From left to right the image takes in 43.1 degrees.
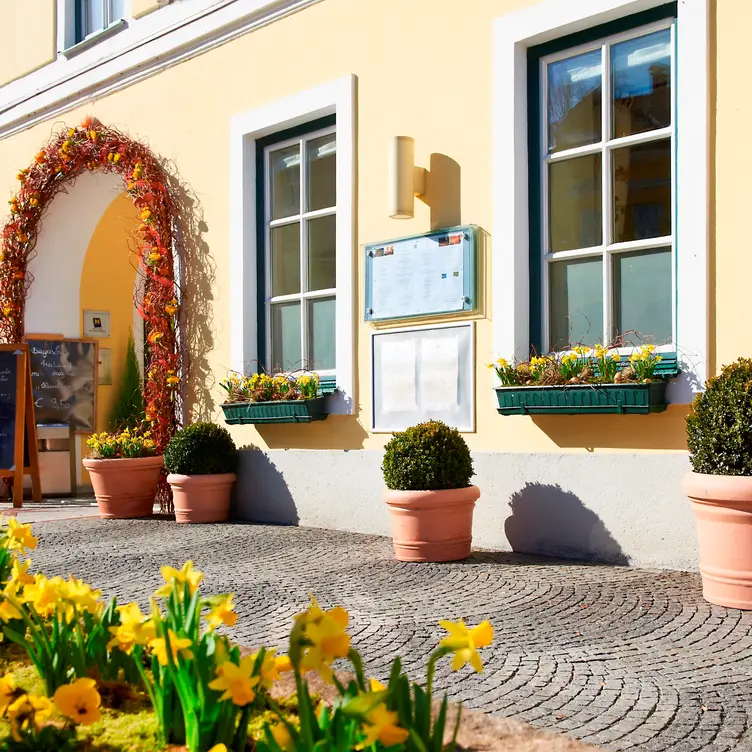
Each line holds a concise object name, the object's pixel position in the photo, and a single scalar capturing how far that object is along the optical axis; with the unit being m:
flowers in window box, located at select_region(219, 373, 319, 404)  6.64
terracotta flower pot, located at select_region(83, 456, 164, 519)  7.42
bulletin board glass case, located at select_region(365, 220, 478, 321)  5.81
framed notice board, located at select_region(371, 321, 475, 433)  5.83
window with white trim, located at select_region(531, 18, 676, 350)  5.12
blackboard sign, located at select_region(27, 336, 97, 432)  9.47
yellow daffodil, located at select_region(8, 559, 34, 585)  2.46
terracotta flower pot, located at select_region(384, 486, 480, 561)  5.08
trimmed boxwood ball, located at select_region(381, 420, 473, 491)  5.10
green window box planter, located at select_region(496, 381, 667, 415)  4.79
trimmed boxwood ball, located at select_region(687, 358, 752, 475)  3.96
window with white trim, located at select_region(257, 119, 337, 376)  6.98
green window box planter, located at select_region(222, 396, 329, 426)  6.53
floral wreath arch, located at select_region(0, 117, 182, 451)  7.80
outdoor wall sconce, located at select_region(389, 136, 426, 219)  5.96
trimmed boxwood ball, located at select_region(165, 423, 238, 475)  6.92
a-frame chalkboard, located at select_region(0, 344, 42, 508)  8.35
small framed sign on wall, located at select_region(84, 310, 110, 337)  10.13
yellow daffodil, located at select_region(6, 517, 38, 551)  2.82
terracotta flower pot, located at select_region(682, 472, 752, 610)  3.92
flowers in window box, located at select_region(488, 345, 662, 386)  4.84
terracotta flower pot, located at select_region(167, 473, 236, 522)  6.93
